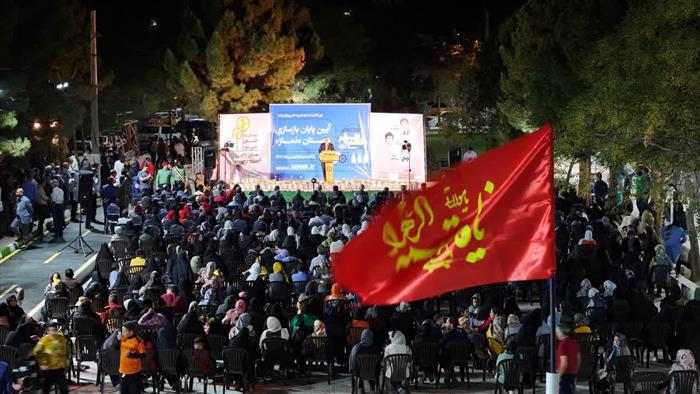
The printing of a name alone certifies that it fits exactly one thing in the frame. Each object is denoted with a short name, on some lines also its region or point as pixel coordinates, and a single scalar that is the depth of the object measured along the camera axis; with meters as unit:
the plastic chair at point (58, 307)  20.16
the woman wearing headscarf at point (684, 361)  15.39
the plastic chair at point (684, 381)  15.05
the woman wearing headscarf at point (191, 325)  17.22
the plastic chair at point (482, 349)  17.64
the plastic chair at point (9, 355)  16.06
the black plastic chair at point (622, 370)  16.03
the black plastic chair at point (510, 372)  16.03
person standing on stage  39.50
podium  39.44
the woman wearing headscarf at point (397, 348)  16.31
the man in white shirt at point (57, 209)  29.06
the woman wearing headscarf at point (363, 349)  16.47
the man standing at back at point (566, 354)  13.43
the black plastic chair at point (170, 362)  16.64
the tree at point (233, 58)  47.97
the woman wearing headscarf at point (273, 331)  17.23
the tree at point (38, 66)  33.91
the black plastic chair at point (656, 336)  17.94
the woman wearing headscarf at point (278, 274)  20.84
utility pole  35.32
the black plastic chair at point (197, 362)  16.53
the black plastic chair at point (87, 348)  17.42
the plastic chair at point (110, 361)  16.33
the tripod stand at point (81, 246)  28.62
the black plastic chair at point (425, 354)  16.98
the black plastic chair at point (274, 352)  17.23
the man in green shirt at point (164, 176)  35.06
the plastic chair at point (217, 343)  17.31
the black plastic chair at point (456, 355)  17.00
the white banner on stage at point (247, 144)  39.78
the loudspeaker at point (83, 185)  28.59
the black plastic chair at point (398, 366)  16.23
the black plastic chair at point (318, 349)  17.42
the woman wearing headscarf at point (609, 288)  19.57
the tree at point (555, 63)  28.55
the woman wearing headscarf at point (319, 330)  17.47
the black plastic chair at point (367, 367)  16.44
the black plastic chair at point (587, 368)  16.45
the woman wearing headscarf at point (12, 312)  17.88
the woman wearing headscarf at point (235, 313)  18.03
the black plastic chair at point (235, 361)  16.62
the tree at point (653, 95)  20.70
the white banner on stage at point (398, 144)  39.81
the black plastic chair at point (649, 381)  14.87
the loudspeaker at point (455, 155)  45.06
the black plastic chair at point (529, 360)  16.36
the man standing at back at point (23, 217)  28.67
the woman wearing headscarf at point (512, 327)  17.00
